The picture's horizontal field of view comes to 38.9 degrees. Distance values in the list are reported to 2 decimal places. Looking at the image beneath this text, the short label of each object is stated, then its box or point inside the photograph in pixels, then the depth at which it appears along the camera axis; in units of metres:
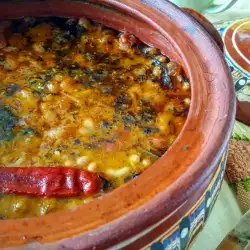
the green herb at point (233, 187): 0.40
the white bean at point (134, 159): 0.26
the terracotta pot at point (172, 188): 0.20
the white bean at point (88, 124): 0.29
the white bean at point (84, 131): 0.28
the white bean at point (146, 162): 0.26
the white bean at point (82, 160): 0.26
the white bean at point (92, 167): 0.26
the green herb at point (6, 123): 0.28
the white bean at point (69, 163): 0.26
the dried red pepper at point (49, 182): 0.25
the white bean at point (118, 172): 0.26
